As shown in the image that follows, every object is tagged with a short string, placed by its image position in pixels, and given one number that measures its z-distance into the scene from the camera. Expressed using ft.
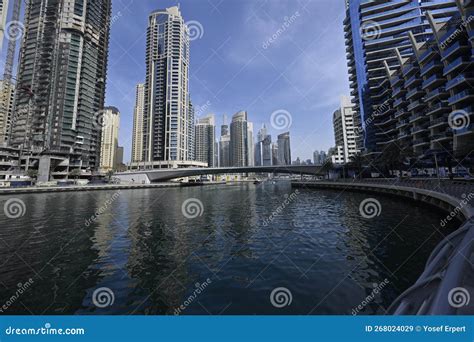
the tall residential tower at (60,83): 310.24
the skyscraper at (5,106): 403.38
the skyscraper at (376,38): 253.44
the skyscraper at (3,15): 394.44
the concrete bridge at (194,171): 300.40
